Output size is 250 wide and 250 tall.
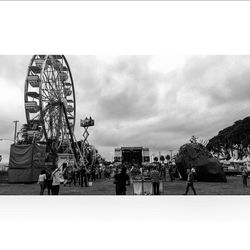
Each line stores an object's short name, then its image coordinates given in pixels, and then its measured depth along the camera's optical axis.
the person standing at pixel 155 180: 13.39
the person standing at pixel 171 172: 24.27
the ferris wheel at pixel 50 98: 28.25
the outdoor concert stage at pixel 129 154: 61.41
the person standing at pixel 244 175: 18.16
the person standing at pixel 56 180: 12.53
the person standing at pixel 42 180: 13.48
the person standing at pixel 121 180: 12.01
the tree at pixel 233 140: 43.22
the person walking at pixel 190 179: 13.77
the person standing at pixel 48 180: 13.46
